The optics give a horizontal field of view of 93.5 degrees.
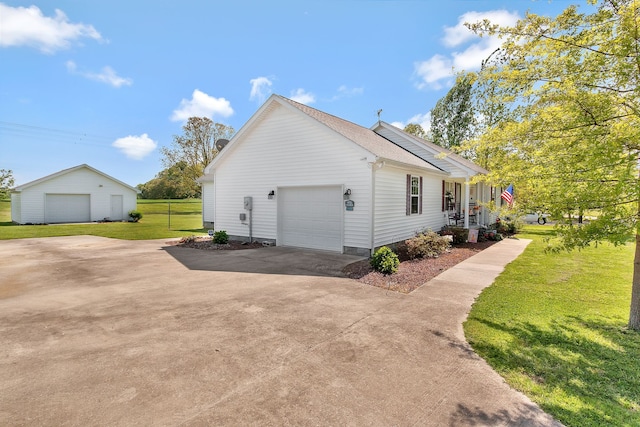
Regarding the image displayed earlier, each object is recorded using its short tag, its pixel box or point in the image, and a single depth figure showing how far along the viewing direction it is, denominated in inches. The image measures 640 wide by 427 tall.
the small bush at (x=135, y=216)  1041.5
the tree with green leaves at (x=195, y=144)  1395.2
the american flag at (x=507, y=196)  611.5
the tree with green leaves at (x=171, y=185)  1387.3
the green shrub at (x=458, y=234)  528.4
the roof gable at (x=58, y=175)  885.8
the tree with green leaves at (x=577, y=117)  138.1
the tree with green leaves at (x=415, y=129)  1510.0
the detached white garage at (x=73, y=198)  911.7
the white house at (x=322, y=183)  394.0
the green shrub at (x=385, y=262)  305.9
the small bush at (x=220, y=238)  498.6
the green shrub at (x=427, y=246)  390.0
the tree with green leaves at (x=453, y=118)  1187.3
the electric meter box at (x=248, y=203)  500.4
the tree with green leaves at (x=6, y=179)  1362.3
